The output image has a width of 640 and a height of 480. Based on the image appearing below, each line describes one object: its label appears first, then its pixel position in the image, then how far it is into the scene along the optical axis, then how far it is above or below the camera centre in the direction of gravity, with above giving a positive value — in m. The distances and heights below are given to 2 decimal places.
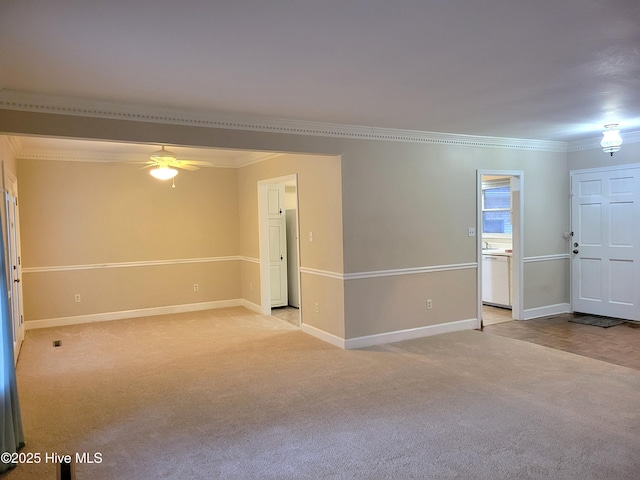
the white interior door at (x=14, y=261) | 4.68 -0.35
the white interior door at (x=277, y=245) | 7.32 -0.38
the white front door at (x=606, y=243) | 5.92 -0.40
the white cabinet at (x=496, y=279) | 6.89 -0.99
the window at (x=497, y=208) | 7.53 +0.14
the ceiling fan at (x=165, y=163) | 5.12 +0.73
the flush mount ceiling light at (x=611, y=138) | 5.15 +0.87
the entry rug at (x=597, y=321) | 5.90 -1.44
